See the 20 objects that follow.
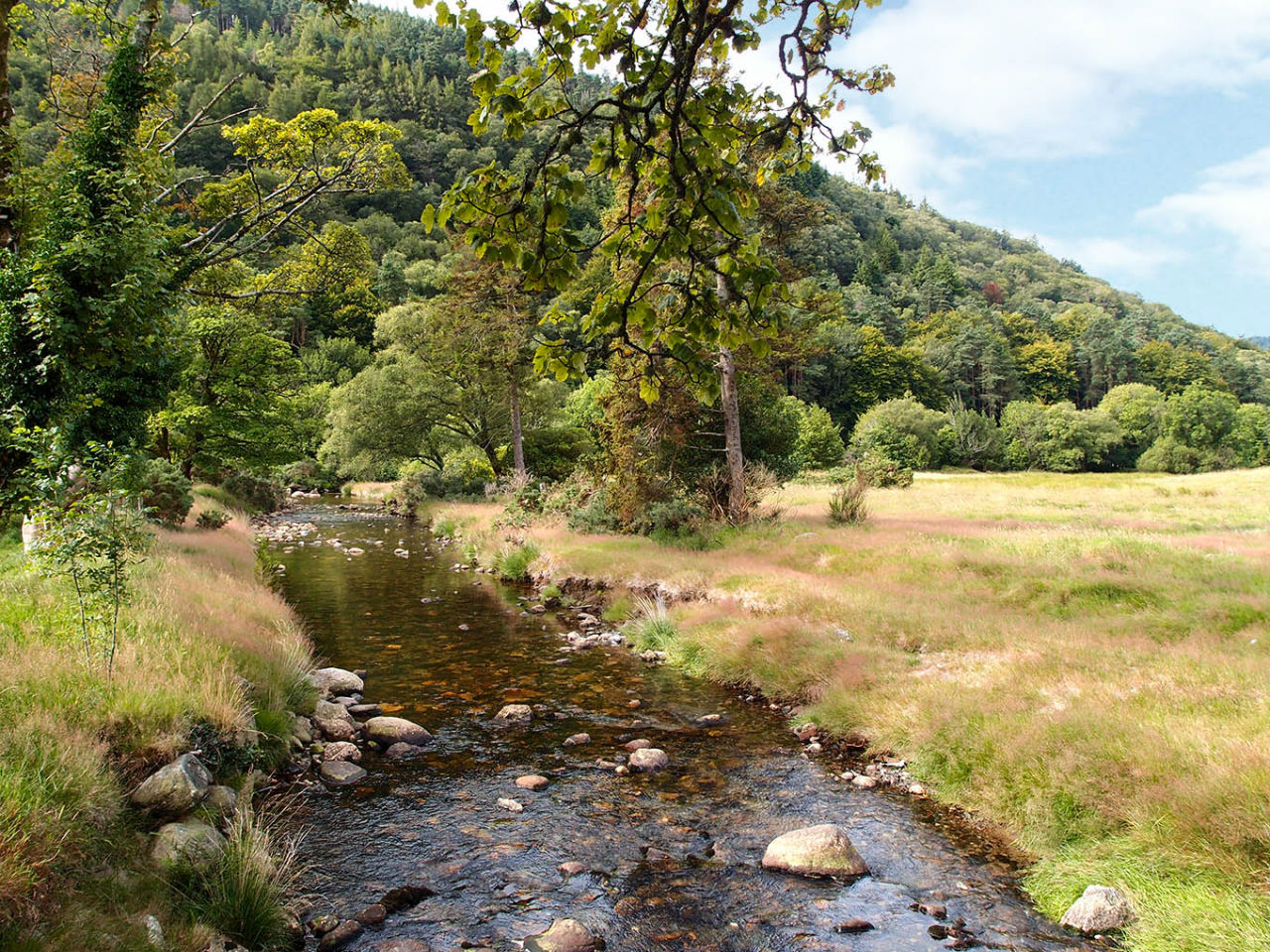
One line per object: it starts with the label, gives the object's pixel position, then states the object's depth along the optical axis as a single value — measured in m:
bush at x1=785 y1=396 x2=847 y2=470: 68.69
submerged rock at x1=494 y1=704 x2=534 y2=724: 9.45
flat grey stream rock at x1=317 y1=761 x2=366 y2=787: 7.38
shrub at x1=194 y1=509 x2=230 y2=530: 21.38
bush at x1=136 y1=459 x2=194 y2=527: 18.91
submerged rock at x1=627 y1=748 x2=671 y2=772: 7.95
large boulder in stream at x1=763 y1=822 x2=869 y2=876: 5.79
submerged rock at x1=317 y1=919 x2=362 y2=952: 4.72
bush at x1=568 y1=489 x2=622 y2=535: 22.30
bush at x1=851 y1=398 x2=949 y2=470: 79.22
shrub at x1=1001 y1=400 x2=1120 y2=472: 87.38
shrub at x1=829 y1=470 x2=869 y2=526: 21.73
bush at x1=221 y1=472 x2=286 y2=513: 36.16
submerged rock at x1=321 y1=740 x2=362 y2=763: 7.91
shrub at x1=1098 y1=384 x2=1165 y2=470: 90.94
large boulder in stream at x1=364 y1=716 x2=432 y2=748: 8.53
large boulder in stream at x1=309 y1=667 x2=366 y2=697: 10.07
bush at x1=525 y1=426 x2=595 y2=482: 41.69
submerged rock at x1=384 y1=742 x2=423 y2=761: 8.17
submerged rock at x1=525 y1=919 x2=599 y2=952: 4.75
